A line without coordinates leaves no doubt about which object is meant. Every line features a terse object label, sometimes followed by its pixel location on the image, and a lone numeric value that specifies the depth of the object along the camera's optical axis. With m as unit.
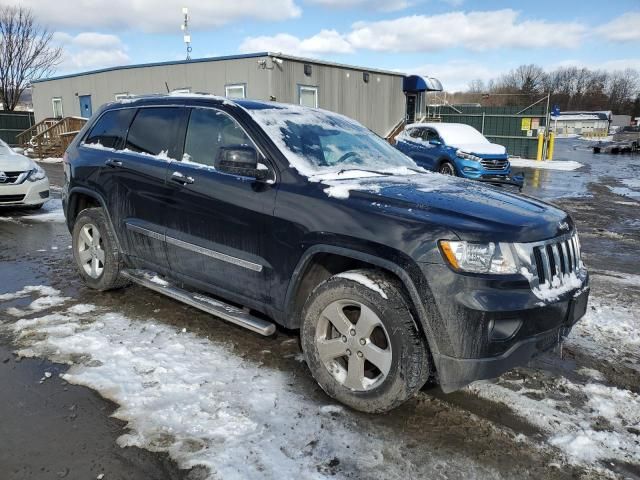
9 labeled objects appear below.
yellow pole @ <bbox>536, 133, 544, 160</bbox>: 24.30
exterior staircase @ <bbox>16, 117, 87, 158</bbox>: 22.41
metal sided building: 18.34
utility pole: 23.23
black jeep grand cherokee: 2.70
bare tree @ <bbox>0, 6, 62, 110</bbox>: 36.16
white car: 8.62
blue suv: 13.96
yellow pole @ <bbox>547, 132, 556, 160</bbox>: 24.64
